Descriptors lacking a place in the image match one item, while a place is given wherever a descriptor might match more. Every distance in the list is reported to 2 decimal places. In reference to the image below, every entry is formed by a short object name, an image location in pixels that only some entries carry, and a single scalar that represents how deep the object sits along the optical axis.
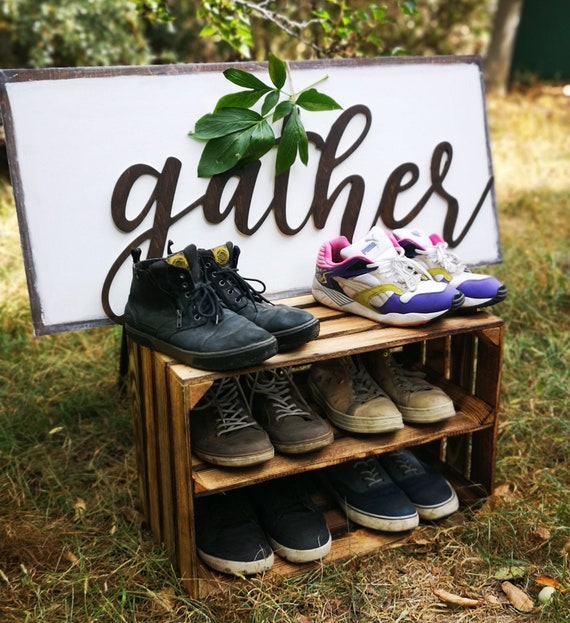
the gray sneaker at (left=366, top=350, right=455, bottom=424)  1.87
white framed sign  1.75
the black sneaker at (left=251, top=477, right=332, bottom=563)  1.75
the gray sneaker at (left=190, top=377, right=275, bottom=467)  1.62
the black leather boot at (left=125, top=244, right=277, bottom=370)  1.50
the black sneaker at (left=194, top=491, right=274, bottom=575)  1.71
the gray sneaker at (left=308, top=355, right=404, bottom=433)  1.80
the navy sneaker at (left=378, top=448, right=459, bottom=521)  1.93
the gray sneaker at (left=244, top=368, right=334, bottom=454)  1.70
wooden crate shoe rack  1.59
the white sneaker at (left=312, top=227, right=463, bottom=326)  1.76
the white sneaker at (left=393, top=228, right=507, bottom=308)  1.86
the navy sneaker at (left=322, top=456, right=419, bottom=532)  1.86
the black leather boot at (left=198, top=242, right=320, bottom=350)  1.60
